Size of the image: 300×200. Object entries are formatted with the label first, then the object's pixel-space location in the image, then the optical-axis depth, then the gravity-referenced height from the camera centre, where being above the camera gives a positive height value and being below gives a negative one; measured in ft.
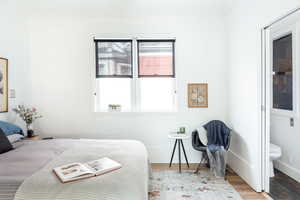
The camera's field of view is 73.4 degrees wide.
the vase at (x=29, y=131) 10.75 -1.62
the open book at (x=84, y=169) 5.01 -1.86
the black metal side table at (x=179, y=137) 10.68 -2.02
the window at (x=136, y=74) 12.22 +1.58
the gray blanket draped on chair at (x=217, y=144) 10.02 -2.37
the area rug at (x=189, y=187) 8.19 -3.91
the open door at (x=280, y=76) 8.48 +1.10
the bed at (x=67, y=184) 4.53 -1.92
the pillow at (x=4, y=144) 7.31 -1.60
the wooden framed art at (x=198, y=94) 12.06 +0.30
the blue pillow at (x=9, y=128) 8.78 -1.25
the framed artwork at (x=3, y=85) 10.07 +0.82
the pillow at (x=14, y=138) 8.49 -1.61
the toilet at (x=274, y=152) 9.29 -2.48
